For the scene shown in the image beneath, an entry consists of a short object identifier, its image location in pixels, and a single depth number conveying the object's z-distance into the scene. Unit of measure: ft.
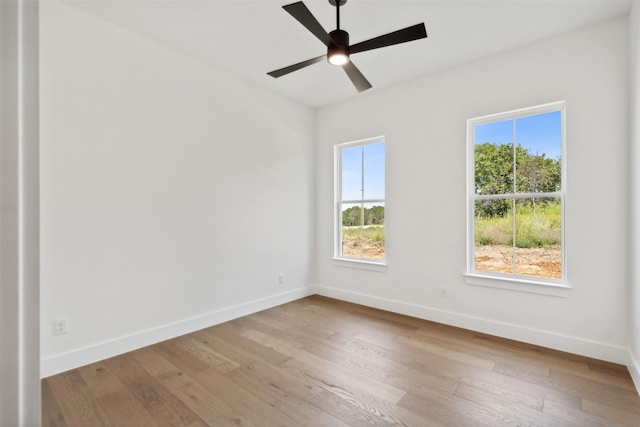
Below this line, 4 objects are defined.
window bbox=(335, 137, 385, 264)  13.78
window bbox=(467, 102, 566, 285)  9.73
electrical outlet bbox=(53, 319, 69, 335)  8.02
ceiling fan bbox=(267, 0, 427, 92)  6.60
